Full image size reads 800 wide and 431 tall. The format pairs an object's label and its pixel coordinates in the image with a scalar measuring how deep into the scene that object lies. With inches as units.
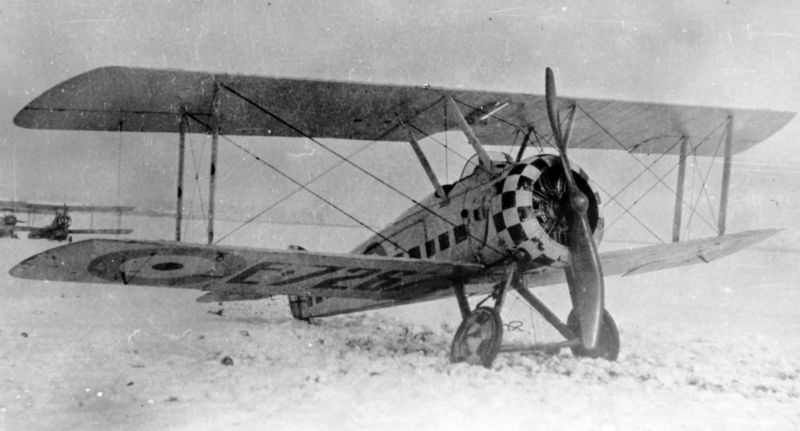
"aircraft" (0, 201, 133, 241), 778.8
